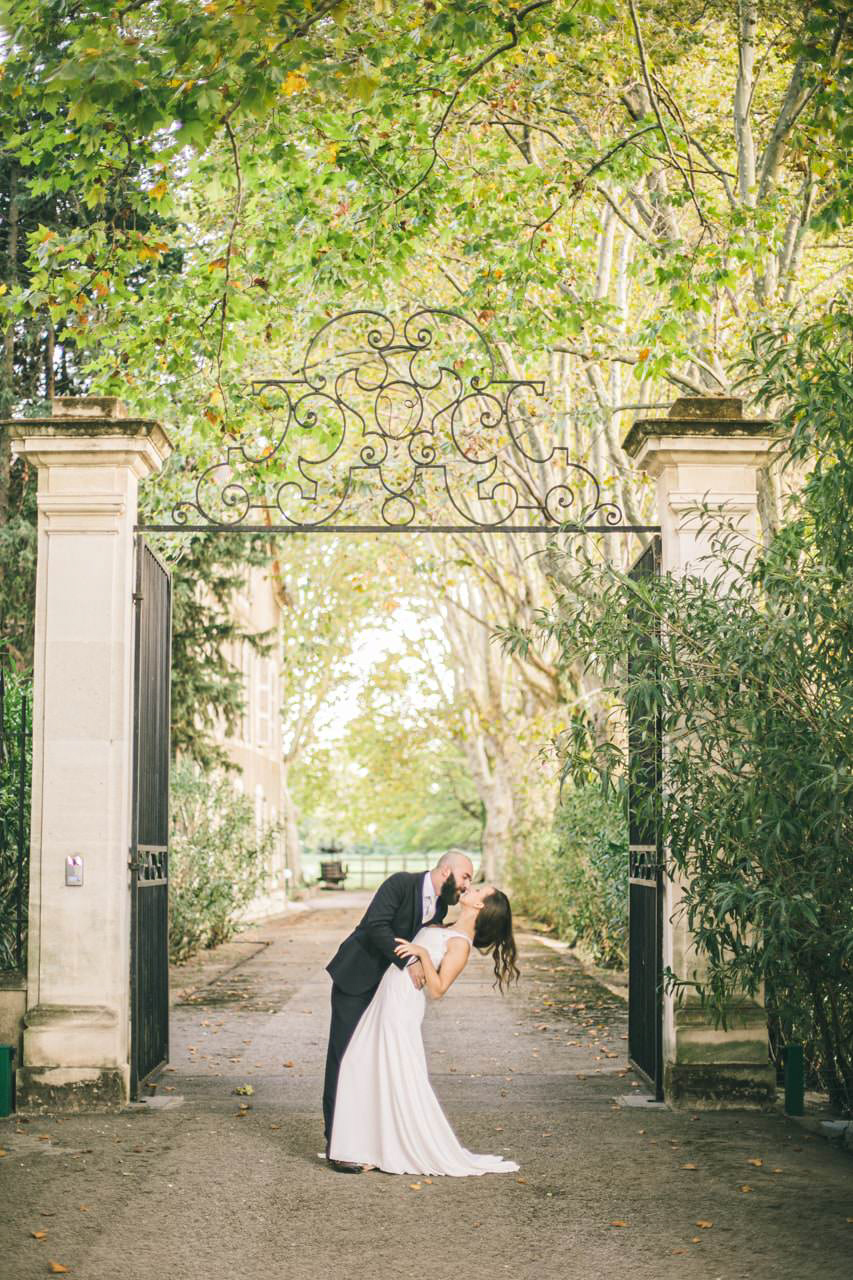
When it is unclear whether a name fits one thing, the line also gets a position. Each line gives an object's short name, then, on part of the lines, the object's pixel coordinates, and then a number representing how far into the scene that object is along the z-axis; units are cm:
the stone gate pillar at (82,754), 876
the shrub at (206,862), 1792
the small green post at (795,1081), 870
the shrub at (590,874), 1504
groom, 774
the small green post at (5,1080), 862
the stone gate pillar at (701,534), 885
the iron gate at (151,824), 903
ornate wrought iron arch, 930
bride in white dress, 745
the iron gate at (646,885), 806
